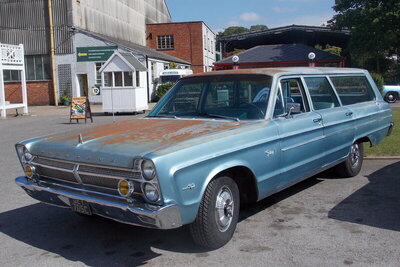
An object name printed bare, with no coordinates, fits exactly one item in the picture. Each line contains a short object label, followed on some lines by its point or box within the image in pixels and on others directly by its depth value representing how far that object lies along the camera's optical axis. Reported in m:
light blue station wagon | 3.62
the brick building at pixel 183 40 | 43.19
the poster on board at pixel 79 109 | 17.30
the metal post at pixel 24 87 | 22.60
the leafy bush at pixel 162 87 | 32.06
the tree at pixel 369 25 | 29.31
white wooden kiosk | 21.27
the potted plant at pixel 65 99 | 30.01
